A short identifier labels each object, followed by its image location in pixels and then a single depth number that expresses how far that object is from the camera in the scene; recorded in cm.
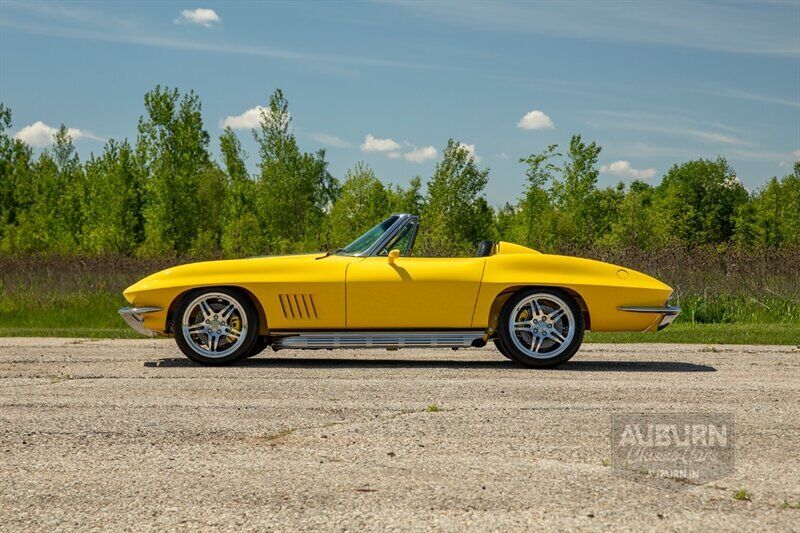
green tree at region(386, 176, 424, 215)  6091
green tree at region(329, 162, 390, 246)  4506
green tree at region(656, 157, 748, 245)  6862
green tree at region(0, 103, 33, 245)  5566
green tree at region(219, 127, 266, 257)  3769
